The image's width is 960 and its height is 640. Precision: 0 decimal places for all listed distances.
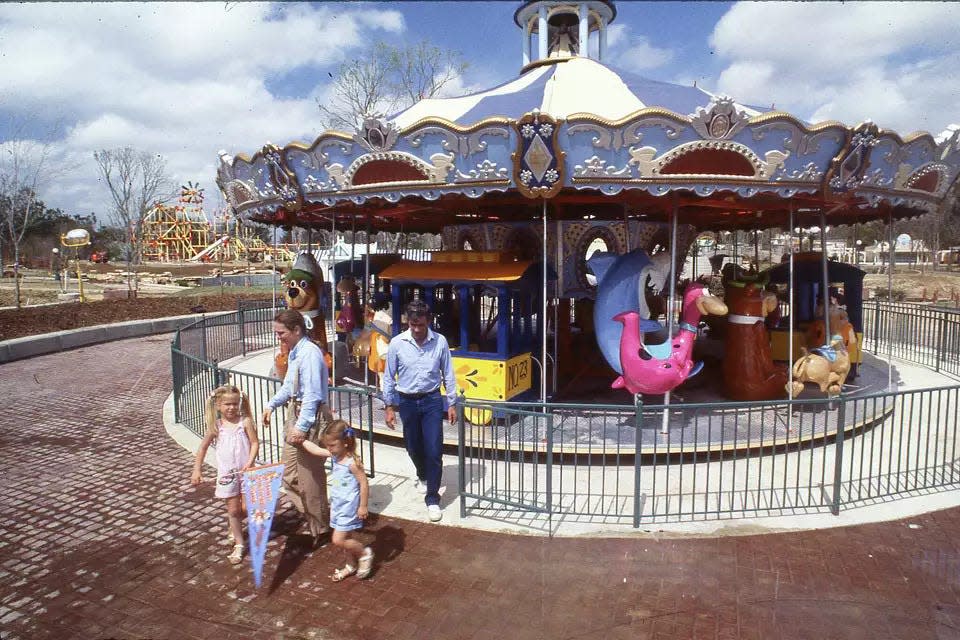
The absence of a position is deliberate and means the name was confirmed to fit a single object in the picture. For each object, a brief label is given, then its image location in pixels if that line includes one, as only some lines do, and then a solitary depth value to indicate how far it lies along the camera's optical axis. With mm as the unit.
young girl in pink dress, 4523
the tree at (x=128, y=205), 31312
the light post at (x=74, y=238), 25281
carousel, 6547
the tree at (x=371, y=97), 31844
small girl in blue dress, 4211
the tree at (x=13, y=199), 25438
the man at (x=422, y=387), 5055
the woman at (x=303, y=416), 4516
